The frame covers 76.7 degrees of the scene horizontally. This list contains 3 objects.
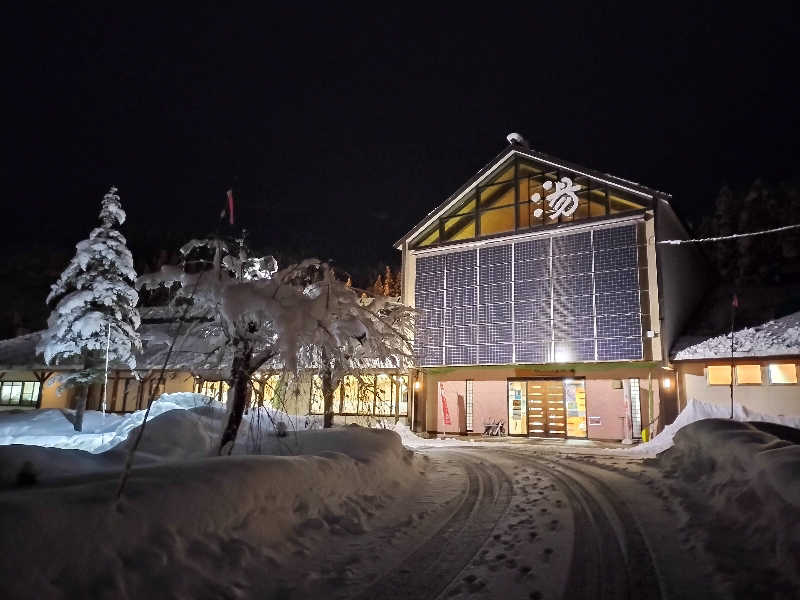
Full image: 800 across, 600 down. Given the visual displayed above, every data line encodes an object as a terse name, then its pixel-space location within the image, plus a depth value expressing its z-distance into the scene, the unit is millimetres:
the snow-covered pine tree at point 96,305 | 21453
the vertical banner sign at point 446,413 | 25594
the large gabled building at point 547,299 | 21156
